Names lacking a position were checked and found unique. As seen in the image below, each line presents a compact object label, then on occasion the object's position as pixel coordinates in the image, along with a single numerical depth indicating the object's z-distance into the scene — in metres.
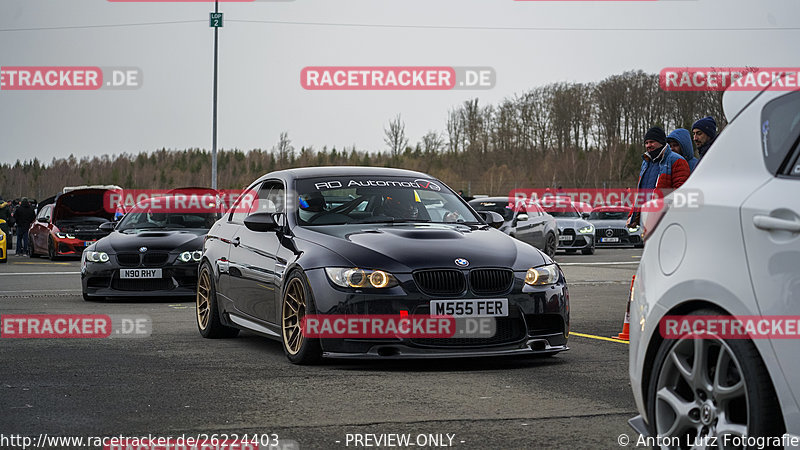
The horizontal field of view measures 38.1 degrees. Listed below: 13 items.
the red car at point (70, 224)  27.23
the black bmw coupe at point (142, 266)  14.62
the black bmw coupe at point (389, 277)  7.85
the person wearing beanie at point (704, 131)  9.76
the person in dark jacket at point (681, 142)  10.62
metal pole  42.06
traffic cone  9.90
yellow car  26.65
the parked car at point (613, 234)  34.88
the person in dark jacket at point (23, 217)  32.06
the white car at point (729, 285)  3.75
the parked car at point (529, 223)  27.23
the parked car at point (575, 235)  30.78
